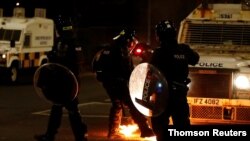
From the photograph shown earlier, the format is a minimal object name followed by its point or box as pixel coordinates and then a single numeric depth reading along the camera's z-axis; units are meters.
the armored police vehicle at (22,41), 23.75
